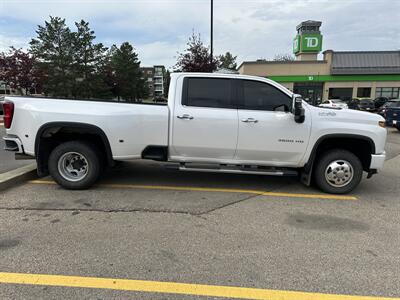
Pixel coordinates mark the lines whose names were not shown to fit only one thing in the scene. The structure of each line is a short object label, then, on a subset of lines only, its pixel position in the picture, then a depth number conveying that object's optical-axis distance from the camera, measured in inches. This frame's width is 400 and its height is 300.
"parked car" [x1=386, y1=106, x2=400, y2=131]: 594.2
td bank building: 1728.6
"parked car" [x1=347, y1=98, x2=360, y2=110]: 1196.1
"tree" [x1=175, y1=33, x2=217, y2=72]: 868.6
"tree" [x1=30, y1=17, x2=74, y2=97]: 1514.5
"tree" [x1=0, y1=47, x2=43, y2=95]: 1230.3
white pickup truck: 205.5
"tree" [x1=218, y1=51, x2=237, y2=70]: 2805.1
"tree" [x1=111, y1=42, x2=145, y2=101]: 2249.0
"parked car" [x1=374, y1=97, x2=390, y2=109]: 1219.5
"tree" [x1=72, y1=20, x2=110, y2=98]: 1631.4
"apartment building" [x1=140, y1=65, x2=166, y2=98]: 5211.6
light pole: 730.8
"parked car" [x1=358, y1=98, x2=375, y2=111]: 1109.7
